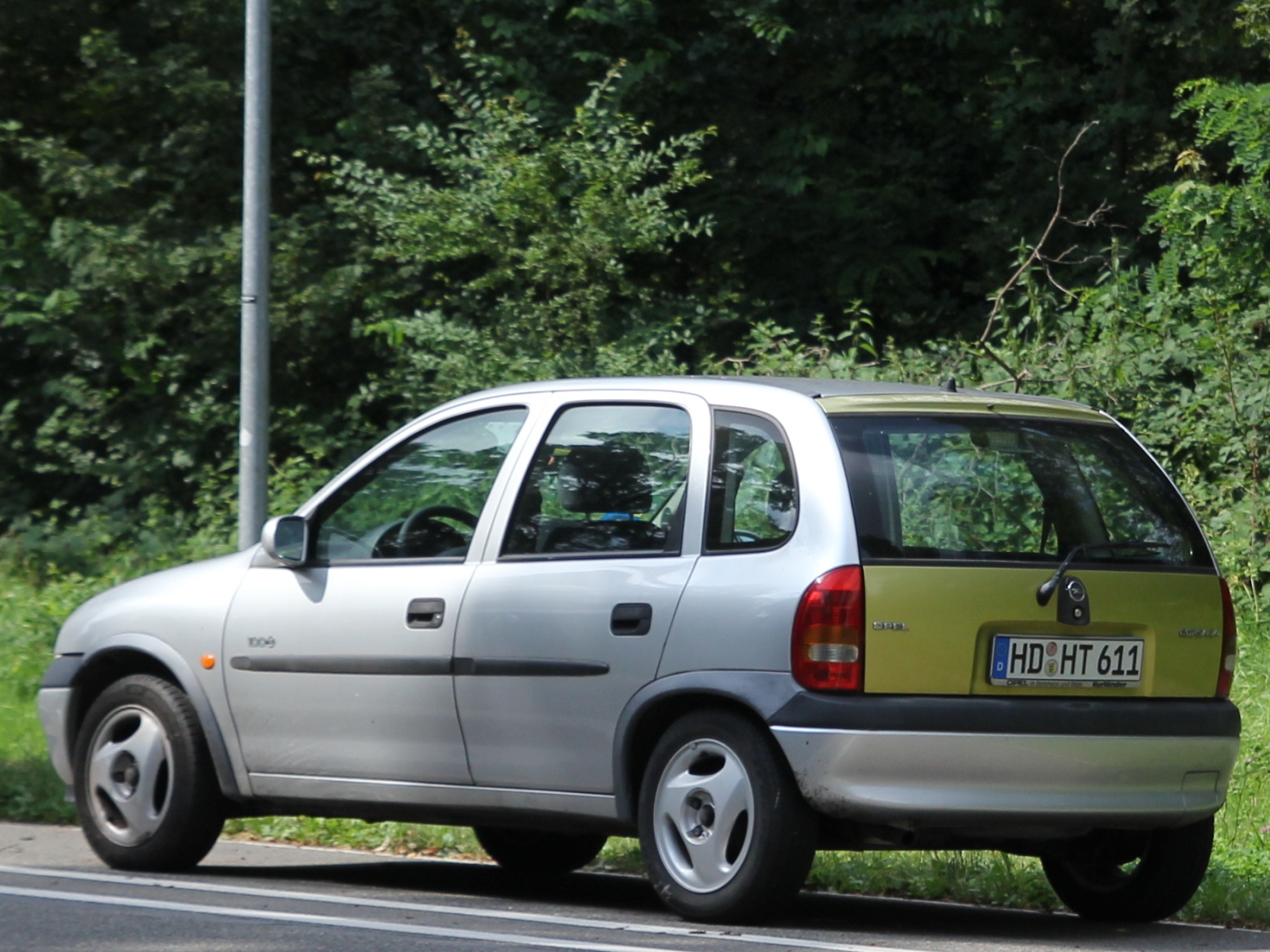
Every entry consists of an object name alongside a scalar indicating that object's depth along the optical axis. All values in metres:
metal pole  19.56
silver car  11.32
